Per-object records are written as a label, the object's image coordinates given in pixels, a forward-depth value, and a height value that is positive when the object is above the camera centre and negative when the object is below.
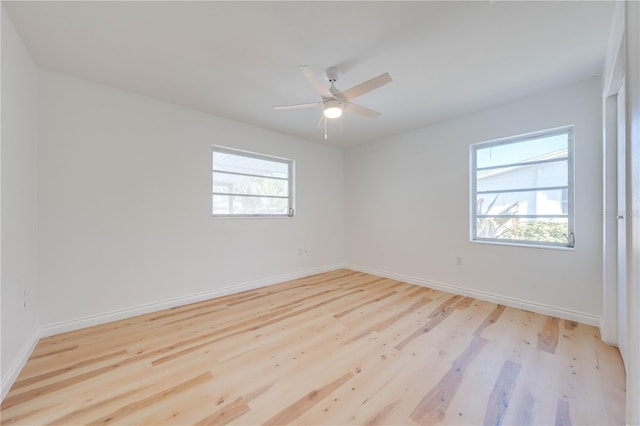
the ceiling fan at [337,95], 2.02 +1.07
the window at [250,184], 3.58 +0.47
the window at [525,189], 2.80 +0.30
